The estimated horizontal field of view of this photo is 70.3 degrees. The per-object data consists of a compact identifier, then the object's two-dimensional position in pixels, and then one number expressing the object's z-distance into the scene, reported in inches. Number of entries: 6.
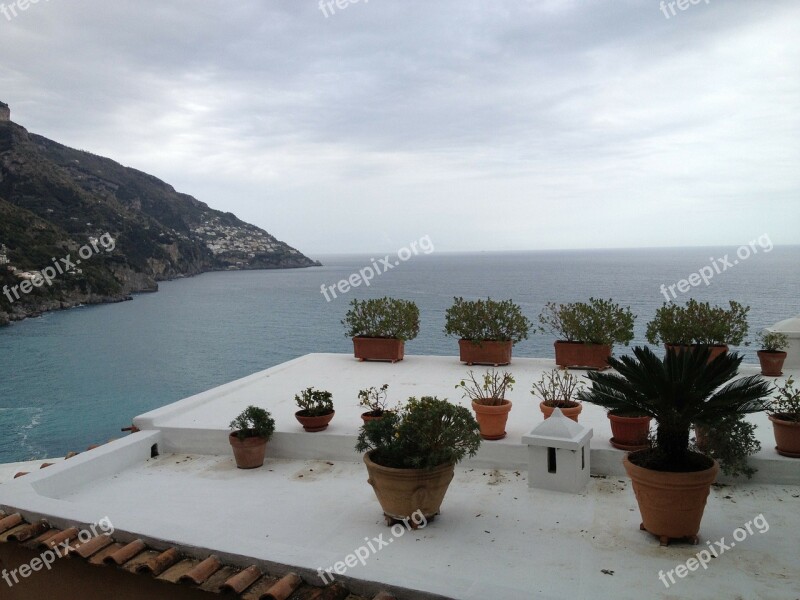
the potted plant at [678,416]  156.4
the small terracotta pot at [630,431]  216.4
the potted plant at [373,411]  255.4
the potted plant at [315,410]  255.9
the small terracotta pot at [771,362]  343.6
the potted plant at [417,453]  175.9
